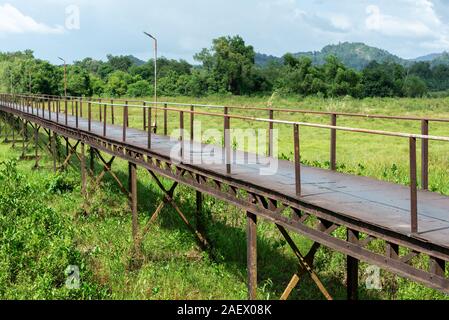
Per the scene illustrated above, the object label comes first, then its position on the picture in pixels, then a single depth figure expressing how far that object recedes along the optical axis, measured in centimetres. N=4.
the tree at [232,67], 7144
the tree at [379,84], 7525
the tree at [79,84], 7488
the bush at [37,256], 902
